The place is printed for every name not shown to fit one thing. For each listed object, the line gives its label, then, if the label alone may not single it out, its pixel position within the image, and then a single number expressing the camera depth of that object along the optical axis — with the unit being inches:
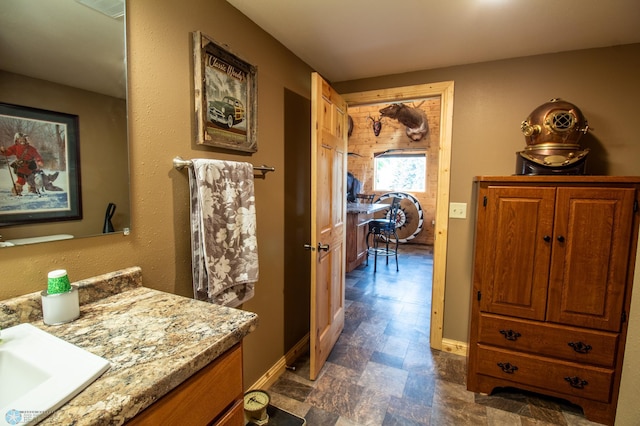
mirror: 31.5
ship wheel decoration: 248.7
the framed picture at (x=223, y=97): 52.9
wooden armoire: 64.6
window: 251.3
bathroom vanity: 22.5
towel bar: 49.6
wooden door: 75.4
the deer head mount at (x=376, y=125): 251.0
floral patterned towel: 50.4
